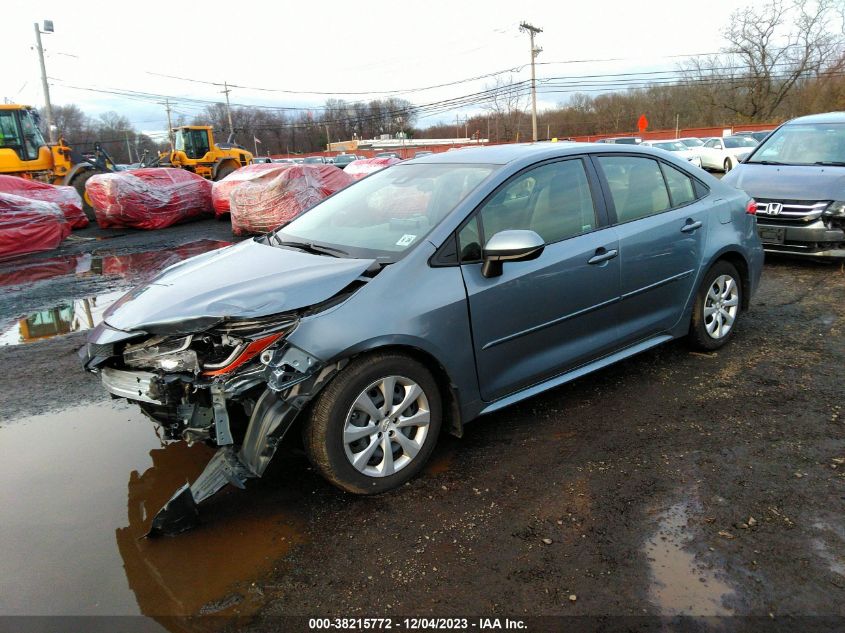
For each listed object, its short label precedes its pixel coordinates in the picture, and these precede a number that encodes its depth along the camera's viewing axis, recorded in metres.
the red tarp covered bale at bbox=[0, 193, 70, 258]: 11.04
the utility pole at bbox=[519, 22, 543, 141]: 42.16
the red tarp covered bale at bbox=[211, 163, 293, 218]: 12.69
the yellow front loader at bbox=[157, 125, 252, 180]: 24.66
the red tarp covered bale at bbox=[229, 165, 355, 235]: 11.93
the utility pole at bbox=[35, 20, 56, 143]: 33.20
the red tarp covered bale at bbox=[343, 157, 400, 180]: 20.44
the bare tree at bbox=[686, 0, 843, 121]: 51.41
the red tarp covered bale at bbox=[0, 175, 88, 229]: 12.23
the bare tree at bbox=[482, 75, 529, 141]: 49.65
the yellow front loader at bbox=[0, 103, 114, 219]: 15.71
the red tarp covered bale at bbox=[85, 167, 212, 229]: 14.35
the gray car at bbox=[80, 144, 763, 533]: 2.82
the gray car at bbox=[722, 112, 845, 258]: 7.01
